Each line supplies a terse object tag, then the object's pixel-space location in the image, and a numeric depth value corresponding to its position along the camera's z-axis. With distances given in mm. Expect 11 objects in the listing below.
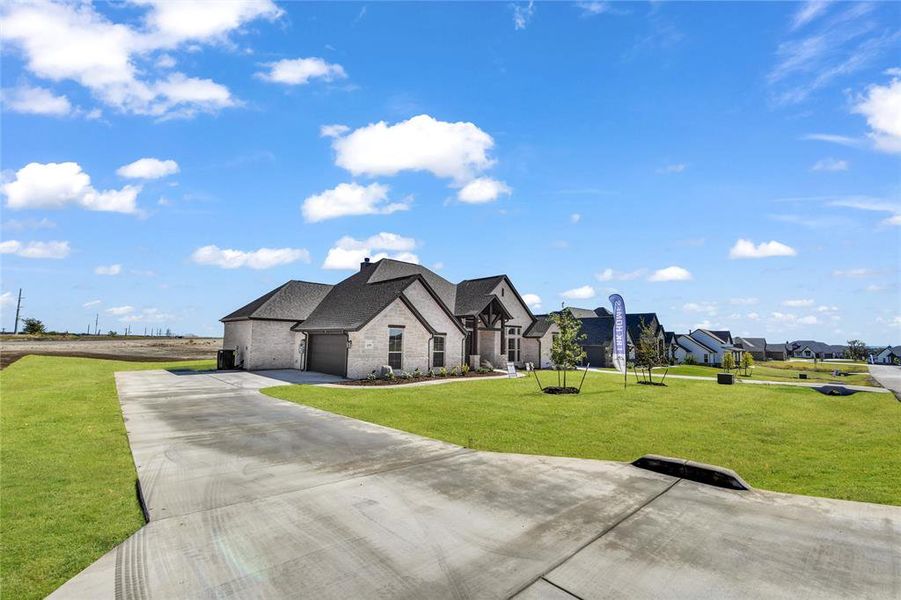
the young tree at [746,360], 39056
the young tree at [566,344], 22688
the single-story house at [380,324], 25078
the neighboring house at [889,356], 107125
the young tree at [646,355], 27266
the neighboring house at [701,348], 67125
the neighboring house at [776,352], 114025
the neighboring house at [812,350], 129125
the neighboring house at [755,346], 103500
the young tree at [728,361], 36344
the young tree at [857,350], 114619
